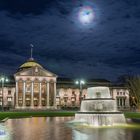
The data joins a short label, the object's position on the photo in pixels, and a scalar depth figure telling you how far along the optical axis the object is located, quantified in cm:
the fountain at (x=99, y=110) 1446
